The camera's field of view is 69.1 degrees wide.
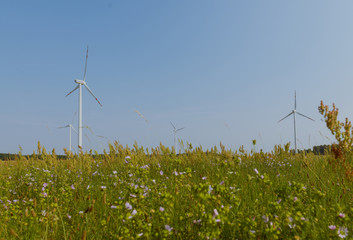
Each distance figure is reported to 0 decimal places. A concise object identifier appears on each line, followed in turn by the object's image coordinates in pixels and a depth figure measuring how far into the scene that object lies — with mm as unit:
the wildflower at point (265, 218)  2359
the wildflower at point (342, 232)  2069
